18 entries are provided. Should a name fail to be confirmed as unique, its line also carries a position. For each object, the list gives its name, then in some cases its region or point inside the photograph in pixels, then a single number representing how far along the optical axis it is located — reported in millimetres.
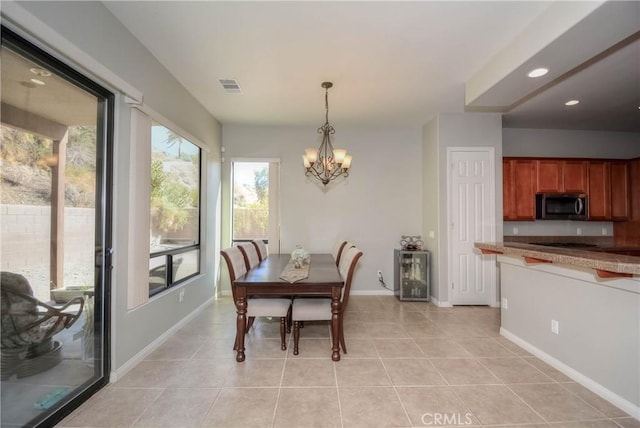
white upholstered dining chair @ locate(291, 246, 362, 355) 2613
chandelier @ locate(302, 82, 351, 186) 3162
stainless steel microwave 4246
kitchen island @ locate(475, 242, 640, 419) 1823
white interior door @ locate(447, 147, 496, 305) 4090
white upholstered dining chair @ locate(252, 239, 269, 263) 3727
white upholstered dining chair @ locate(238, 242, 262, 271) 3070
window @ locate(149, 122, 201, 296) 2951
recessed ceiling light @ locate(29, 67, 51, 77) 1637
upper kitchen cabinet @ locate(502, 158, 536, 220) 4293
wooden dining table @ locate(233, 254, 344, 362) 2457
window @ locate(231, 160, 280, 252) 4742
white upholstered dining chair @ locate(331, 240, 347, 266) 3708
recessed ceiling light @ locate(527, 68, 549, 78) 2426
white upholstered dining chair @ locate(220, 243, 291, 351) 2609
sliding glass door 1515
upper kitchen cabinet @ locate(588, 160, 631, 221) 4348
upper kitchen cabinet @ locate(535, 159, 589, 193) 4324
